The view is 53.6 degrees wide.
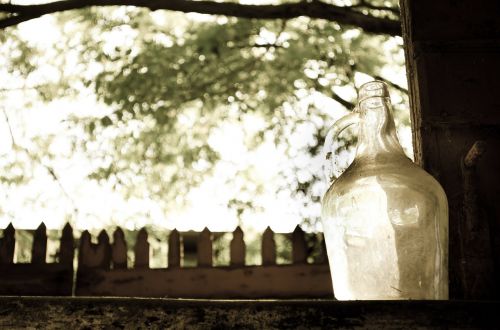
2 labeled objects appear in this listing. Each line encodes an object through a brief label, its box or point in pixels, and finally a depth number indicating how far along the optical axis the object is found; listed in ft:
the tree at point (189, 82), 13.74
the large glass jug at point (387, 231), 3.06
